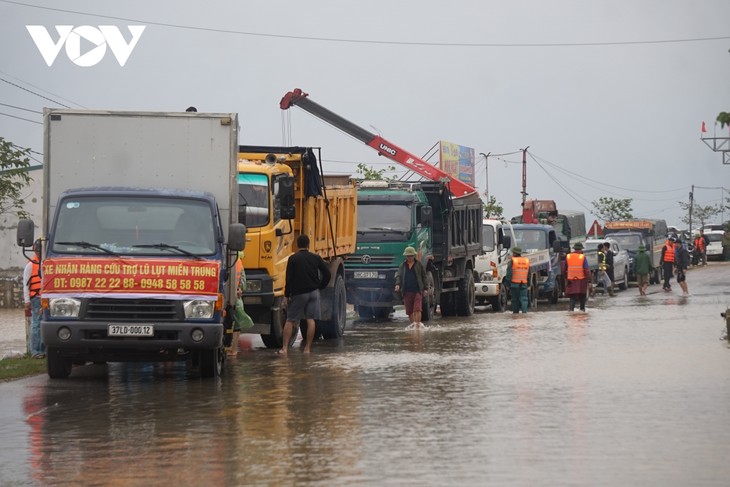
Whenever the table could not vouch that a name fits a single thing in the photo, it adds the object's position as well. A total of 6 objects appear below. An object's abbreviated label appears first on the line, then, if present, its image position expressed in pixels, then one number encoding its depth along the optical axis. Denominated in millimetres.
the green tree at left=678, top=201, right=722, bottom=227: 156250
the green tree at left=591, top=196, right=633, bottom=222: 127000
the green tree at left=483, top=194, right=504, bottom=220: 89419
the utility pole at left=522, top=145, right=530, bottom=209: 93812
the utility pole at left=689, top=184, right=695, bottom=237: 134375
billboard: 77938
